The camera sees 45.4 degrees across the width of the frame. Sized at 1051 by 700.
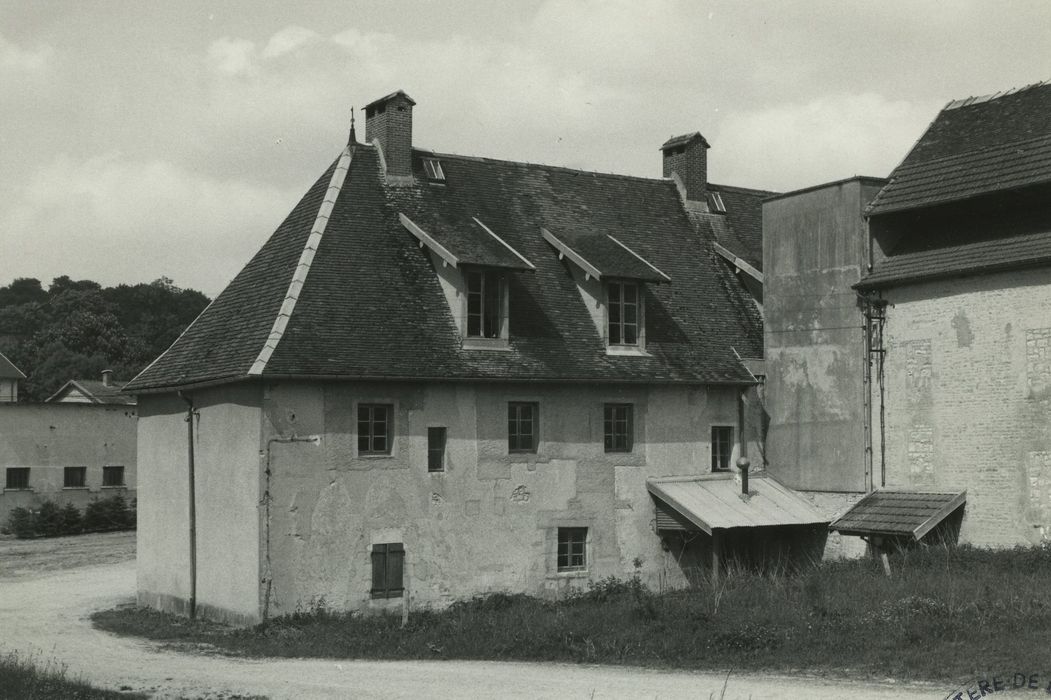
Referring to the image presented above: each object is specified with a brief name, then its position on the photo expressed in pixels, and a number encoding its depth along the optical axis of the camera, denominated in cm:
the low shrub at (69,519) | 4675
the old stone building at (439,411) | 2430
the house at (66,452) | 4903
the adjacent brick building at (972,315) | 2444
